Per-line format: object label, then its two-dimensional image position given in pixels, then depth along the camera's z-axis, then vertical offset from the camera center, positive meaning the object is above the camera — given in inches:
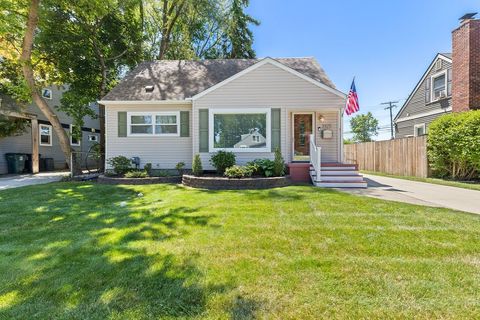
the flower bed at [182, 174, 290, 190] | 332.5 -35.4
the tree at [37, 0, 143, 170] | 481.4 +232.3
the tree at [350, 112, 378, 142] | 2524.6 +279.8
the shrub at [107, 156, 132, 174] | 407.2 -12.6
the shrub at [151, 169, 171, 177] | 404.5 -27.0
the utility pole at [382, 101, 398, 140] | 1556.6 +294.9
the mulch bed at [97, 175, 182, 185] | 368.2 -34.5
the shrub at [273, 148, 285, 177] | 357.7 -13.7
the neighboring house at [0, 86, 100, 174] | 548.1 +47.5
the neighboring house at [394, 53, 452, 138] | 583.0 +135.3
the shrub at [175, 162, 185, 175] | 418.9 -18.2
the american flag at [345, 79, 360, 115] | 460.8 +92.9
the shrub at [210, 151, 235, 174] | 376.9 -6.7
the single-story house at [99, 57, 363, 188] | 397.4 +61.1
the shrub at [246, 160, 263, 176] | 361.1 -18.0
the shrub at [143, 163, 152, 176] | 415.5 -19.3
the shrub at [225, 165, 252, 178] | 346.6 -22.1
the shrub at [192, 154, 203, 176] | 378.0 -15.1
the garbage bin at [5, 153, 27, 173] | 548.7 -11.2
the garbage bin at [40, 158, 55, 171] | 620.8 -18.3
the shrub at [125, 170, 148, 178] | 380.8 -26.6
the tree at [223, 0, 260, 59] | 864.3 +415.5
